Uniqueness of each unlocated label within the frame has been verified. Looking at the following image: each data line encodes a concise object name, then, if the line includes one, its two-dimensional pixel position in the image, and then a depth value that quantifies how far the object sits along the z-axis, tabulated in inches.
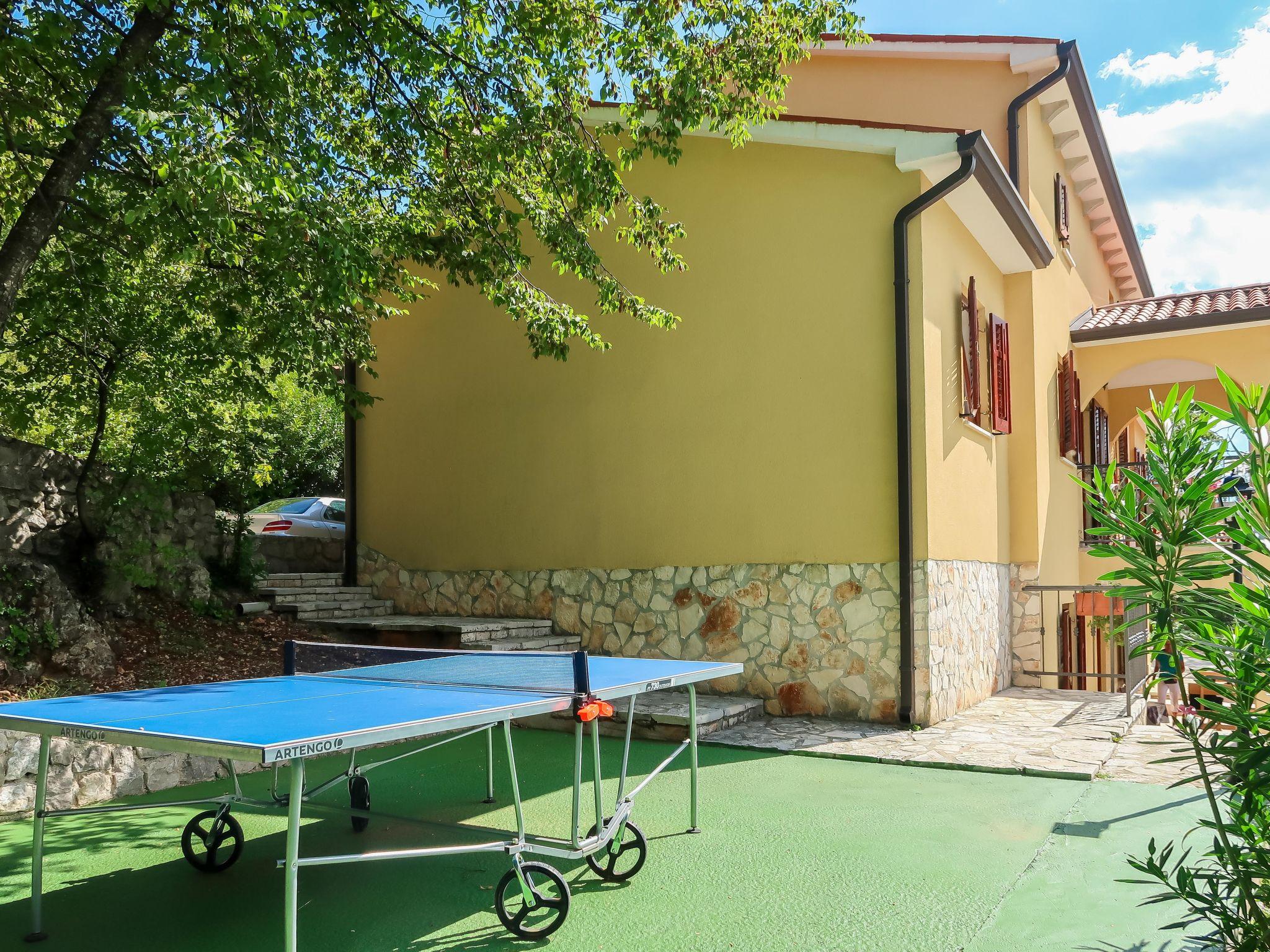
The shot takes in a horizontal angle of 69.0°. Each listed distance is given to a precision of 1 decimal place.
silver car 495.5
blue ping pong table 113.6
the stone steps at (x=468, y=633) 367.9
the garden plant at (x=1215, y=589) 92.7
